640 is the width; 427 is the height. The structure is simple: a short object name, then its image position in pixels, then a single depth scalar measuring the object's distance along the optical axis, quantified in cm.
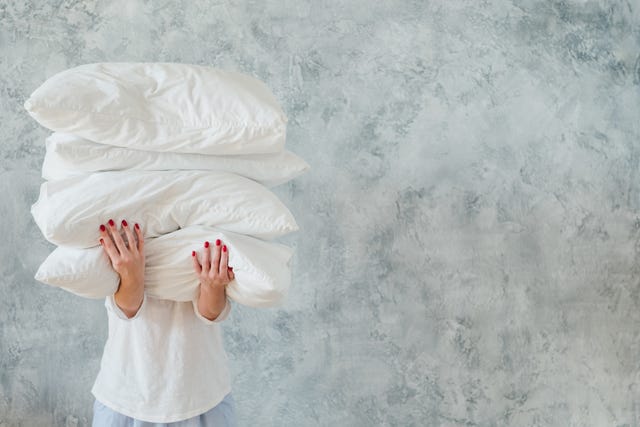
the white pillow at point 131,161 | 151
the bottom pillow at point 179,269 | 150
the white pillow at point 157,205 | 146
